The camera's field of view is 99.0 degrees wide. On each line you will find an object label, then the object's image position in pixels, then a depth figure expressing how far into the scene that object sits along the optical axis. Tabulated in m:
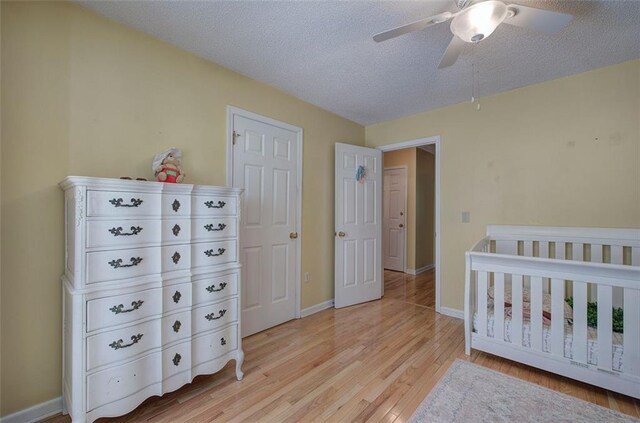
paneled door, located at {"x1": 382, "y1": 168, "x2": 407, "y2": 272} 5.10
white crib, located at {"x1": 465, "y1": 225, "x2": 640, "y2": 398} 1.67
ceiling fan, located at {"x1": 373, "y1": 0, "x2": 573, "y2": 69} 1.28
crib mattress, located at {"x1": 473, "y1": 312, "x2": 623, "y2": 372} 1.69
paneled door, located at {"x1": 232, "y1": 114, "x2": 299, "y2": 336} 2.51
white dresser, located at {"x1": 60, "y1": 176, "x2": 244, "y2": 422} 1.31
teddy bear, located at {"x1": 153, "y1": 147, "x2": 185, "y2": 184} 1.75
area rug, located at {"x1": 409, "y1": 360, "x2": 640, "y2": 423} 1.53
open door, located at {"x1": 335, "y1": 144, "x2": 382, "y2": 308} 3.30
